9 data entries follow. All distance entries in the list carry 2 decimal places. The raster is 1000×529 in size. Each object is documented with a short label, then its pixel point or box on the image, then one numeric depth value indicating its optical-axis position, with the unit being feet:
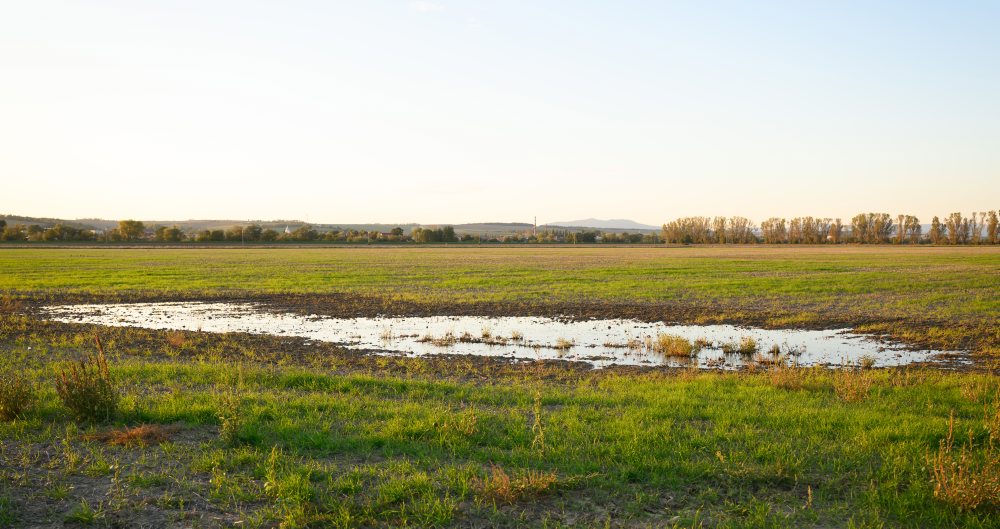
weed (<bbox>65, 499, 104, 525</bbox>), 19.72
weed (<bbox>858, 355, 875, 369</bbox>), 50.65
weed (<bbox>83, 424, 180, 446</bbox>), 26.43
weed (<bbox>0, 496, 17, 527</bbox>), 19.47
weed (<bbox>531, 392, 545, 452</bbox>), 25.68
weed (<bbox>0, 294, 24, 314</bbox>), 87.66
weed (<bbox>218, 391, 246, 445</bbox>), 26.35
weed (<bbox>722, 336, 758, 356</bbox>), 59.52
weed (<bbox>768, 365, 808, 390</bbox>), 38.58
